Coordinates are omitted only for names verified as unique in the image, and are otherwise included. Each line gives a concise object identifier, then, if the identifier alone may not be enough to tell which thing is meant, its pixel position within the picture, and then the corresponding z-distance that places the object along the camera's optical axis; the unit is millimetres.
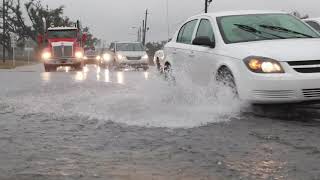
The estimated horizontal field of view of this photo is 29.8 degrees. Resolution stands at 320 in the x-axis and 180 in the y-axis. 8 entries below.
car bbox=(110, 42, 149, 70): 32281
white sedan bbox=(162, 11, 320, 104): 7809
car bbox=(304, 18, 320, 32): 14021
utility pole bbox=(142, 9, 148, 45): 104500
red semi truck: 33219
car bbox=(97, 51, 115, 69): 33719
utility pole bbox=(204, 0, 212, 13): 48531
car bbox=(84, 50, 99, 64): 59981
